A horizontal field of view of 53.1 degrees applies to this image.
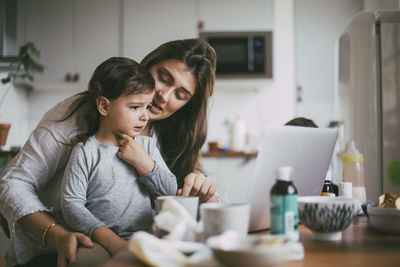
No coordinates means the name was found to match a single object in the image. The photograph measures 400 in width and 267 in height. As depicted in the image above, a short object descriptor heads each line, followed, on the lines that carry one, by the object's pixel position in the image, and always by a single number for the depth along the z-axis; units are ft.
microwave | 12.11
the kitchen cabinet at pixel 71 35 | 12.53
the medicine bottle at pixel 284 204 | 2.29
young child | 3.53
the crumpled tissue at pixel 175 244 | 1.85
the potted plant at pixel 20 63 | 9.04
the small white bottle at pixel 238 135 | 12.42
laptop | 2.76
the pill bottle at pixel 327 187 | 4.10
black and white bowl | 2.48
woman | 3.63
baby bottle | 4.28
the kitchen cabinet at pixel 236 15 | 12.32
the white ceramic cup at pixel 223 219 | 2.14
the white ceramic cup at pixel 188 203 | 2.61
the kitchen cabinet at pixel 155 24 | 12.43
